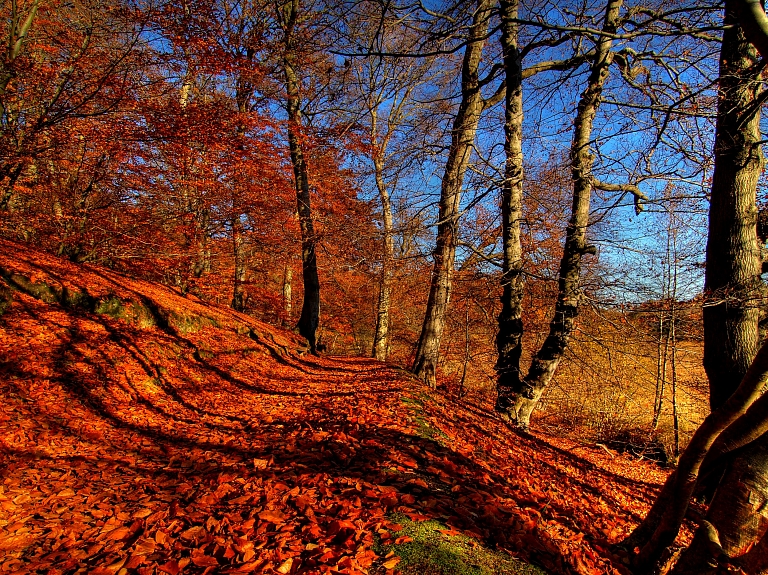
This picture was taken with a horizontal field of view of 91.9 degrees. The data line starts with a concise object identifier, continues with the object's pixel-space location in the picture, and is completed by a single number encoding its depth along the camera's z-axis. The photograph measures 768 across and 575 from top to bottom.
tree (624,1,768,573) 1.88
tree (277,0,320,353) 10.79
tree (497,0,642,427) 5.67
